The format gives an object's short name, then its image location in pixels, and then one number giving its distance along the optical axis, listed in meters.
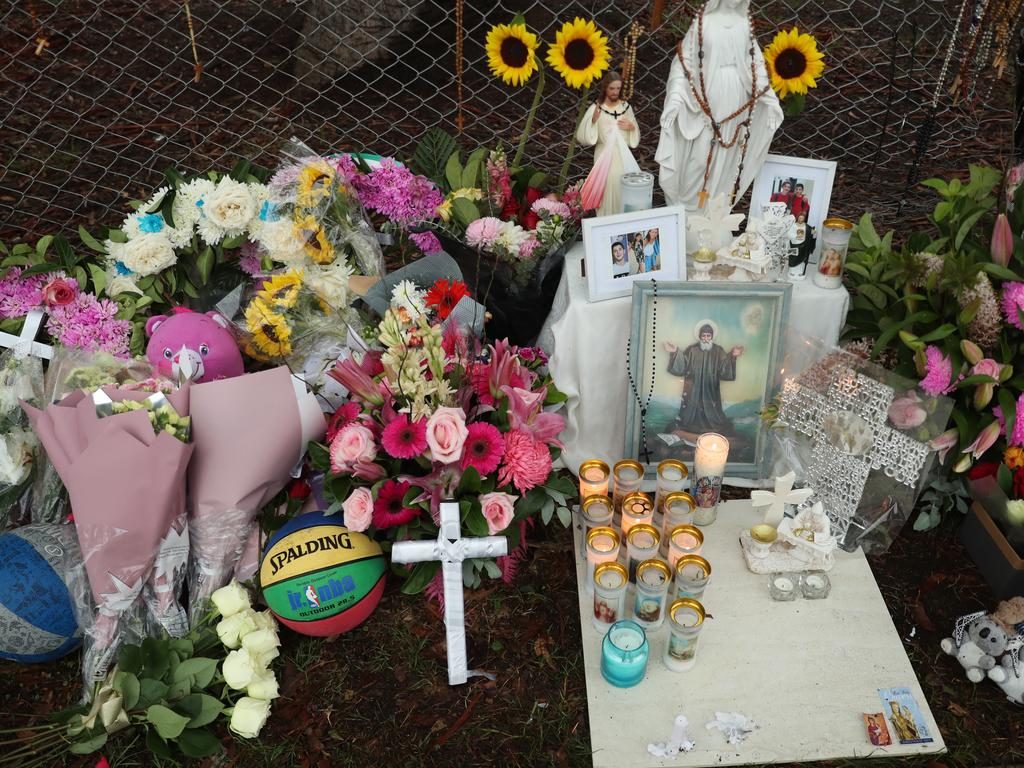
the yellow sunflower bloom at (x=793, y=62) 2.91
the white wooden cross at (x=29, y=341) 3.17
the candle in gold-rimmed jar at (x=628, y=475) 2.82
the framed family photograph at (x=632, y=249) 2.92
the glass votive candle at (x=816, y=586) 2.80
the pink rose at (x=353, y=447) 2.51
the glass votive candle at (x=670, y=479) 2.83
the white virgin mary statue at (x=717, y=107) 2.95
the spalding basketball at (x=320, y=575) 2.57
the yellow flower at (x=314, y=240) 3.07
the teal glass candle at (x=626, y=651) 2.46
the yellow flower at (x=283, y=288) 2.99
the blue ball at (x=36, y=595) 2.51
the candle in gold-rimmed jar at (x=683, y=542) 2.62
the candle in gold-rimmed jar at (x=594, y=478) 2.80
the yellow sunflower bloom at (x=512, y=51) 2.84
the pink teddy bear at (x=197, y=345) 2.96
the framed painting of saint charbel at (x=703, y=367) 2.98
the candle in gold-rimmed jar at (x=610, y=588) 2.54
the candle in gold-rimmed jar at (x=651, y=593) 2.51
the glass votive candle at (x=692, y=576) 2.50
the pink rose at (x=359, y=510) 2.53
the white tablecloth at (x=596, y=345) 3.04
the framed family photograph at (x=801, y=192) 3.06
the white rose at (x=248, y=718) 2.42
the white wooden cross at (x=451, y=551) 2.39
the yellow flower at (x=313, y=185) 3.06
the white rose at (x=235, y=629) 2.53
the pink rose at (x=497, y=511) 2.56
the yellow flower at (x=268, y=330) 2.98
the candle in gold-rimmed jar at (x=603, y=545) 2.58
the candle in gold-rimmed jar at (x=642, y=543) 2.60
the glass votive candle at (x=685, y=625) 2.46
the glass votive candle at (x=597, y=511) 2.75
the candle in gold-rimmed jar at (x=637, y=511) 2.70
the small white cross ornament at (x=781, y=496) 2.83
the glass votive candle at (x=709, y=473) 2.90
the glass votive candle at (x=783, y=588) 2.79
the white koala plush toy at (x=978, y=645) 2.55
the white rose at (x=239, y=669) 2.46
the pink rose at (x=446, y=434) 2.41
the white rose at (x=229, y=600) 2.57
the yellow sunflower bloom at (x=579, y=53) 2.81
